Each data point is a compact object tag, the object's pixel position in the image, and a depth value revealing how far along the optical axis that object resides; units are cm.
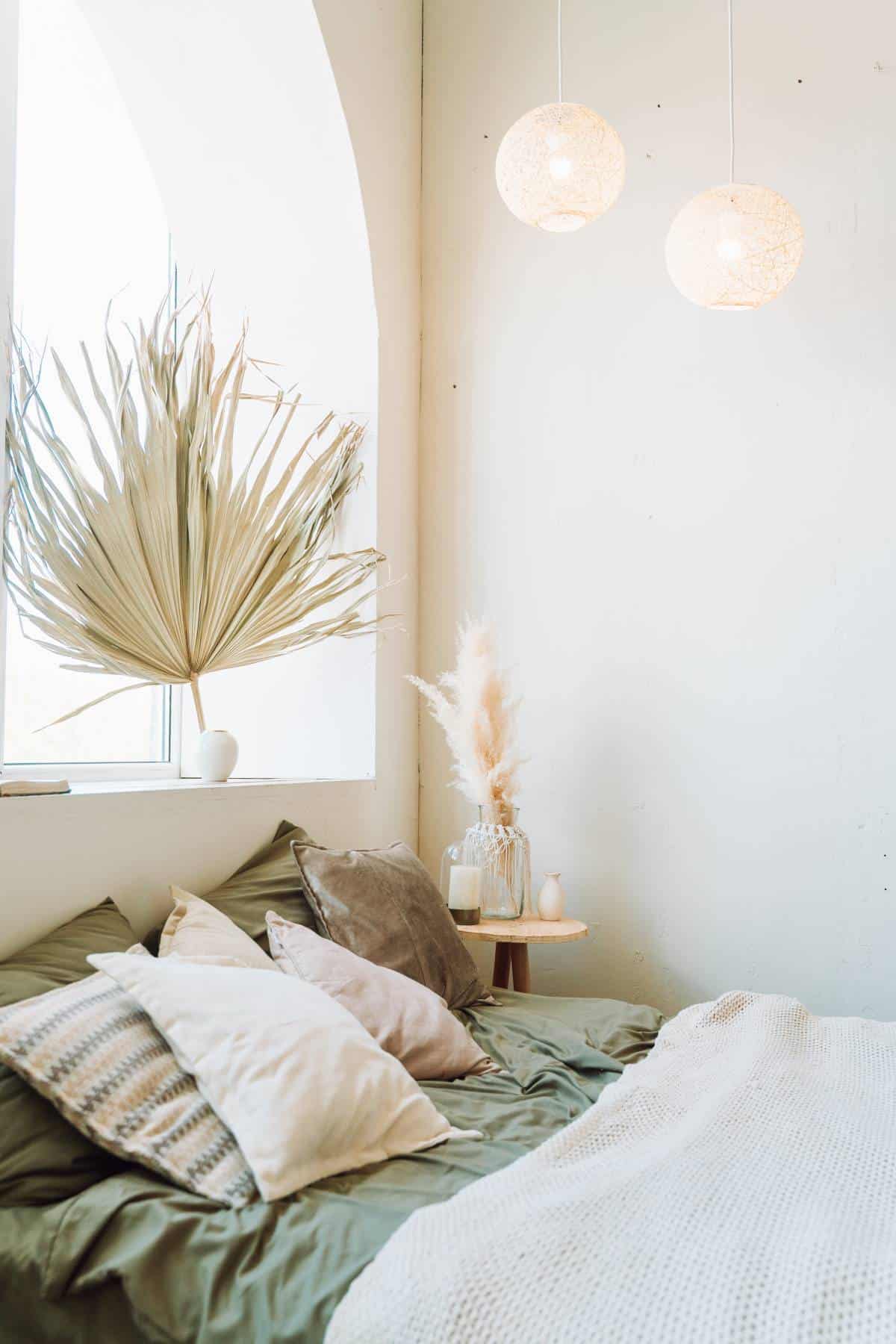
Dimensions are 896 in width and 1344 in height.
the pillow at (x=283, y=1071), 136
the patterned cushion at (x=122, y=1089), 135
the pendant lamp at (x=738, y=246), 244
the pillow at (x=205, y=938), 180
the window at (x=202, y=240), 263
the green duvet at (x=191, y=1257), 116
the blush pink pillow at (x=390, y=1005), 187
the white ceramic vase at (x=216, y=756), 253
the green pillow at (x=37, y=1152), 132
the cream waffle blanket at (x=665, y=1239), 102
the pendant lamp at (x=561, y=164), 234
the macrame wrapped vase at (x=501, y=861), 290
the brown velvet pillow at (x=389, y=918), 218
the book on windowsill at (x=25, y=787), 179
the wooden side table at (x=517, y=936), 269
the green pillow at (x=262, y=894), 211
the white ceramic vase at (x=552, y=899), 292
